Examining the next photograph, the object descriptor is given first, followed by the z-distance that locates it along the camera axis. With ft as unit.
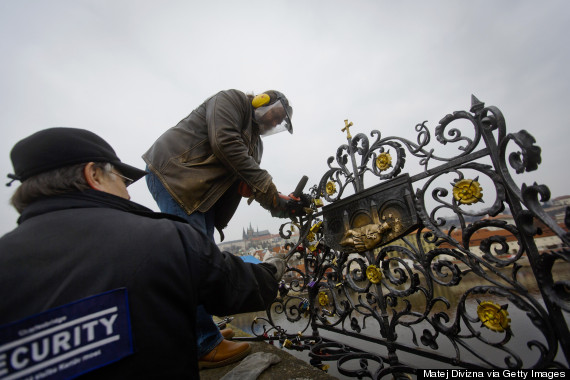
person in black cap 2.19
